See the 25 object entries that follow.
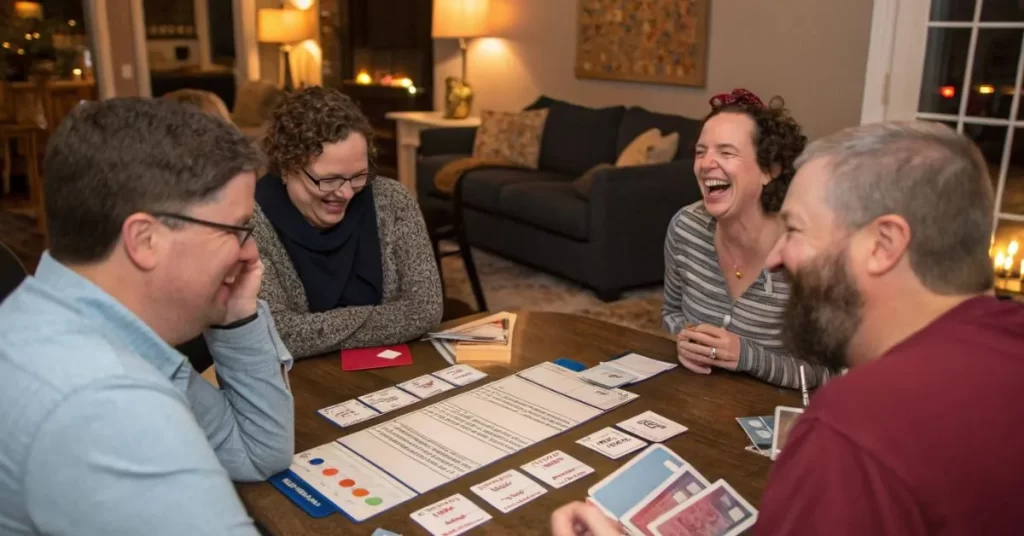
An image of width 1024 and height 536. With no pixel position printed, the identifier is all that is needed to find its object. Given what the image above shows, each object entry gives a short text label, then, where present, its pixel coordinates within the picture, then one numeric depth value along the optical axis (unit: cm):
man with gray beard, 81
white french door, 353
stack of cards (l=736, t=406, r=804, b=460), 137
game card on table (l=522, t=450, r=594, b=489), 128
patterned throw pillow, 557
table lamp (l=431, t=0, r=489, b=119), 628
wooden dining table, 119
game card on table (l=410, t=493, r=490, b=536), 115
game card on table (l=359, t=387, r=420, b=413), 153
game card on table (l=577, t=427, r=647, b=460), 137
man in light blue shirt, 84
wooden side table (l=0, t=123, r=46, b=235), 566
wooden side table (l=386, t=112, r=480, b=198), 651
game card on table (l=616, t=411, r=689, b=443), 143
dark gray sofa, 429
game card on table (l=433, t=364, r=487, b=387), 165
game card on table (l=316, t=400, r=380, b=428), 148
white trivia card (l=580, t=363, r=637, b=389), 164
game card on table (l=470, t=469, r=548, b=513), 121
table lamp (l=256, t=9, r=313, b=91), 870
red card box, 173
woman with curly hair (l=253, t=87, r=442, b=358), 186
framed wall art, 497
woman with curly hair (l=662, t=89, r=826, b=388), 192
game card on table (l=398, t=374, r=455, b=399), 160
